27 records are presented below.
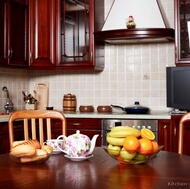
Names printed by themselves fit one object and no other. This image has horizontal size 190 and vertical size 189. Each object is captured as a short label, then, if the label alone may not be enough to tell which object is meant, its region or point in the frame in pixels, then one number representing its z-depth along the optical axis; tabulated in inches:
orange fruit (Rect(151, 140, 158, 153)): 66.8
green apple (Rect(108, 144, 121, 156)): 67.4
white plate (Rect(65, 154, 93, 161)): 71.7
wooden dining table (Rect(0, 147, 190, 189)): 55.3
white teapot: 71.6
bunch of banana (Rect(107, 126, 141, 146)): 68.1
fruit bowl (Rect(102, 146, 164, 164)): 66.1
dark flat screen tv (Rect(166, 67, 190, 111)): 153.3
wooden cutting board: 183.9
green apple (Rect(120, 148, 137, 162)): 65.9
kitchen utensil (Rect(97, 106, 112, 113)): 170.6
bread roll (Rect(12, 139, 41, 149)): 71.5
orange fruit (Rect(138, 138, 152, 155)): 65.8
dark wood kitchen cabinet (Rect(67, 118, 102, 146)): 156.9
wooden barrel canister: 177.8
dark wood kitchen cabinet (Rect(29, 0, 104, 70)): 170.4
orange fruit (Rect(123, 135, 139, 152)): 64.7
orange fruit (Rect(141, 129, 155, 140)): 70.1
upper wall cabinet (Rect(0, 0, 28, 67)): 155.9
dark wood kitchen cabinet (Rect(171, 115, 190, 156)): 146.0
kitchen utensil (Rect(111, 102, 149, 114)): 159.7
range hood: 155.9
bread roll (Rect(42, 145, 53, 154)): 72.4
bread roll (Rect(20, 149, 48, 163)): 68.5
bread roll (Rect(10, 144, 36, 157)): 67.5
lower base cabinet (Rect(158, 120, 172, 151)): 149.1
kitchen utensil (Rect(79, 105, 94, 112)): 173.8
